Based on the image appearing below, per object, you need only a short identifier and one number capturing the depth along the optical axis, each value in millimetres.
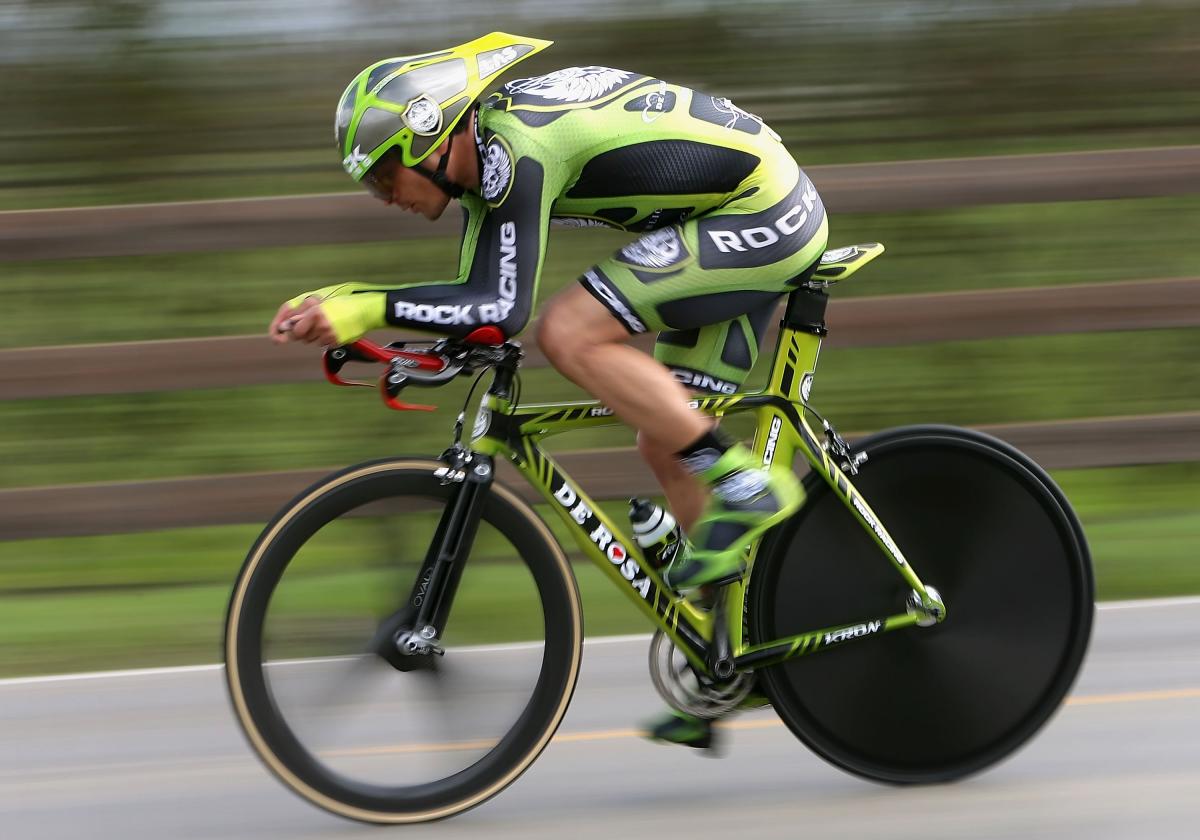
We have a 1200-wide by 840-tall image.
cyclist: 6574
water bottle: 7375
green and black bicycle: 7020
